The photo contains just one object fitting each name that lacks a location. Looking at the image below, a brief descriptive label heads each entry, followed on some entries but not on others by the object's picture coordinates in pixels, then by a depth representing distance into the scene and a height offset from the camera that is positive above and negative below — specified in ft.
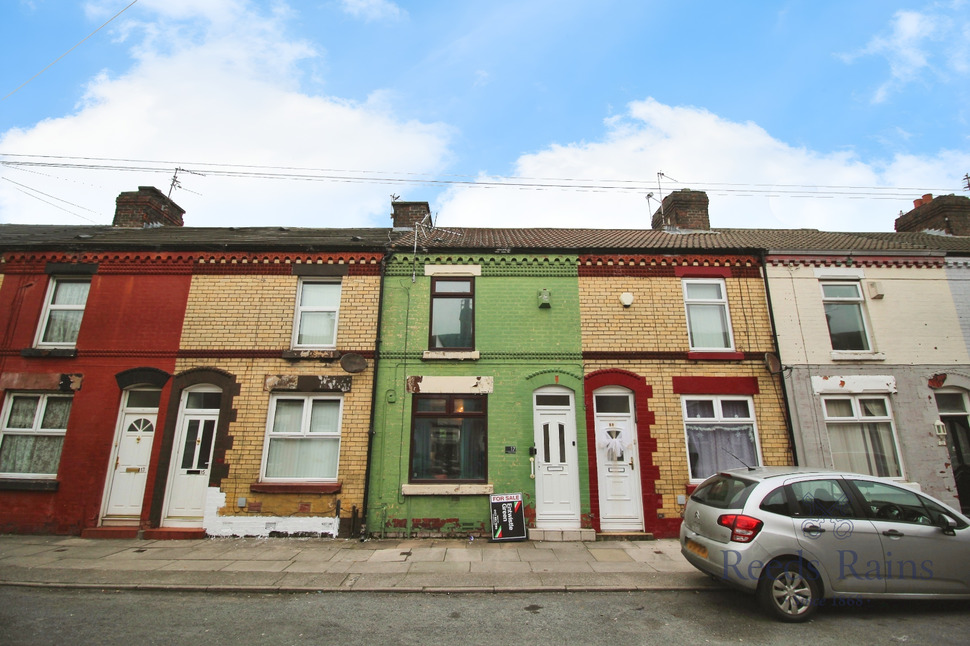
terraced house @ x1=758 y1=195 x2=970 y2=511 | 32.07 +6.49
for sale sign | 28.99 -4.21
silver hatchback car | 17.39 -3.51
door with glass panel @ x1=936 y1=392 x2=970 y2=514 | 31.89 +1.01
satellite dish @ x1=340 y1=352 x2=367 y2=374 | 32.07 +5.73
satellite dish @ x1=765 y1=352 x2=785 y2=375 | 32.83 +5.80
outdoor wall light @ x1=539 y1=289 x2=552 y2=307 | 33.76 +10.58
